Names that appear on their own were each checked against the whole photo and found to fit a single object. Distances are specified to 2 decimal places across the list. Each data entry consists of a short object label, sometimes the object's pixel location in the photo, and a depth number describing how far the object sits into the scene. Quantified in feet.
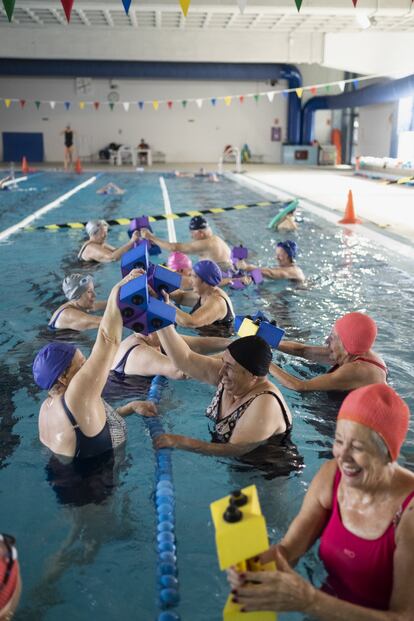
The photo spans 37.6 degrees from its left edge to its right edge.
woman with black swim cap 10.48
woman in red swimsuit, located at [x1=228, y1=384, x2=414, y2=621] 5.82
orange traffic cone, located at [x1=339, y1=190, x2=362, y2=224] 40.47
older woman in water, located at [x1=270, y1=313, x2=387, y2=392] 12.82
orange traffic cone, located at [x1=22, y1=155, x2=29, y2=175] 84.48
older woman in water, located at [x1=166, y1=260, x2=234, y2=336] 18.28
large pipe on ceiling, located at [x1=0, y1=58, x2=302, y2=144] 94.07
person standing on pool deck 93.20
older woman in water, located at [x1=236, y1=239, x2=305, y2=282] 25.86
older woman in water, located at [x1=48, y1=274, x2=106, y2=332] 19.54
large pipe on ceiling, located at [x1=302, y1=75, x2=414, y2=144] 72.49
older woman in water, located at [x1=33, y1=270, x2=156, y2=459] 9.26
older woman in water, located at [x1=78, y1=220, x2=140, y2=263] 28.78
